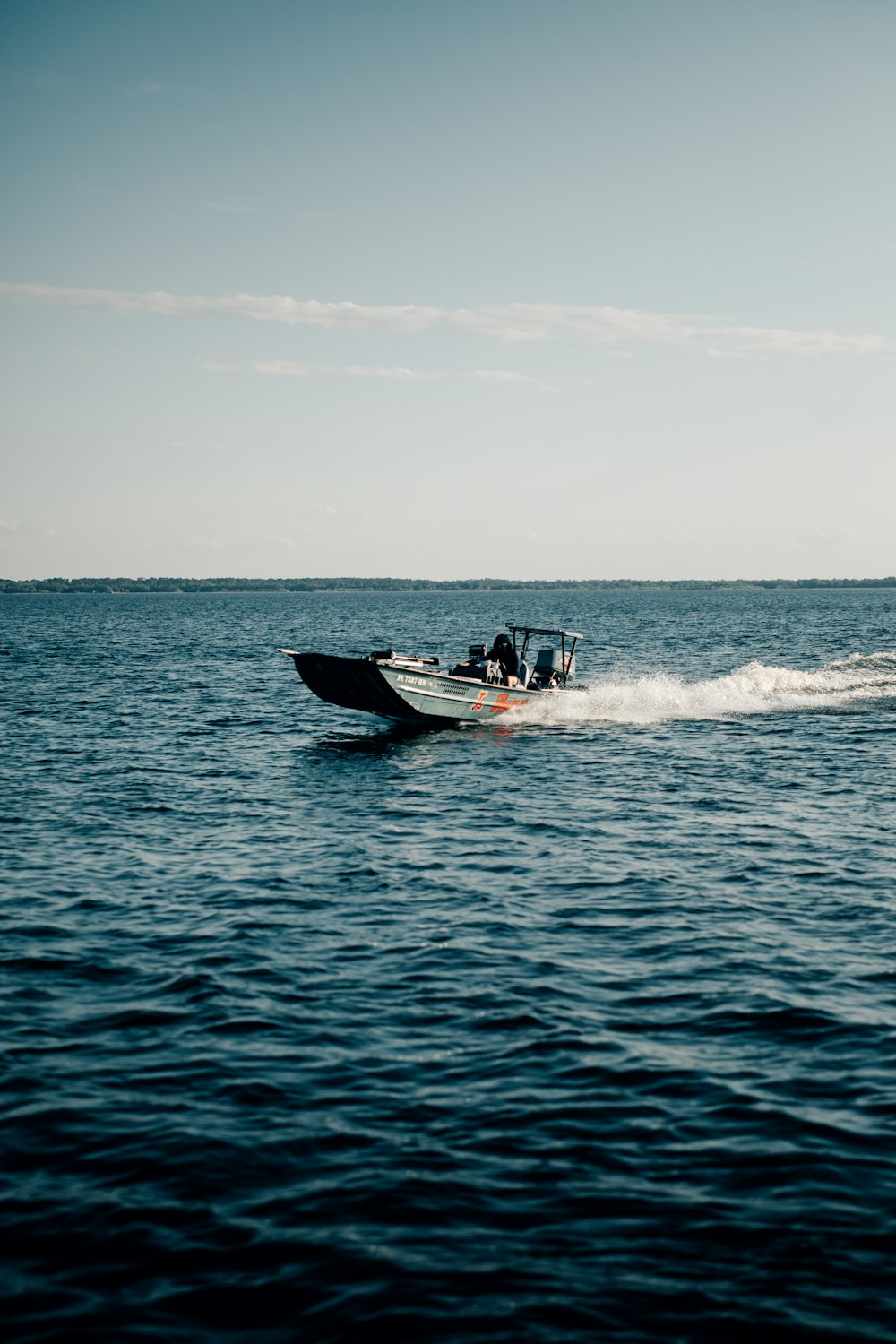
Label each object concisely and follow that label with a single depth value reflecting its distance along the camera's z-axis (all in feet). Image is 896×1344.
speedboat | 90.58
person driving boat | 100.17
